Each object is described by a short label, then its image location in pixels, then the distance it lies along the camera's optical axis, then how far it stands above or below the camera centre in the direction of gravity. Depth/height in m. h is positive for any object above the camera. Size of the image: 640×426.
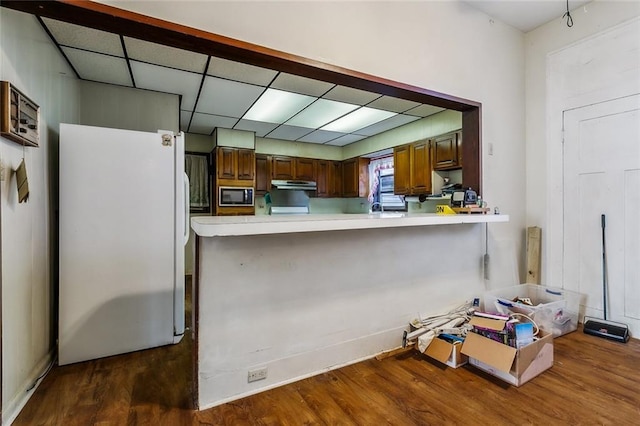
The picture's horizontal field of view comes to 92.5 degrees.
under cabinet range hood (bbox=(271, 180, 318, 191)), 5.62 +0.54
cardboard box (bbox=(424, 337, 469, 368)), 2.20 -1.03
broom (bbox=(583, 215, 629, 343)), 2.59 -1.00
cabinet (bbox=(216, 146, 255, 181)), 4.92 +0.82
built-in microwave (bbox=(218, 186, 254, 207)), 4.91 +0.28
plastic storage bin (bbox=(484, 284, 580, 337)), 2.48 -0.82
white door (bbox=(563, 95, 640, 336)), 2.65 +0.08
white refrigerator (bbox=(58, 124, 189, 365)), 2.26 -0.21
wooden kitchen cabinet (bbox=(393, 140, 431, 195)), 4.22 +0.65
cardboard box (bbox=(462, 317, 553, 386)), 1.96 -0.96
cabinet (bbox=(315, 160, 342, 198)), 6.23 +0.71
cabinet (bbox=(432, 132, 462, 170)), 3.76 +0.78
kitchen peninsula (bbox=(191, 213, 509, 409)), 1.78 -0.55
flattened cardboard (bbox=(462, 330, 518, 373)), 1.95 -0.93
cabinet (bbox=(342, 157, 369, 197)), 5.88 +0.70
